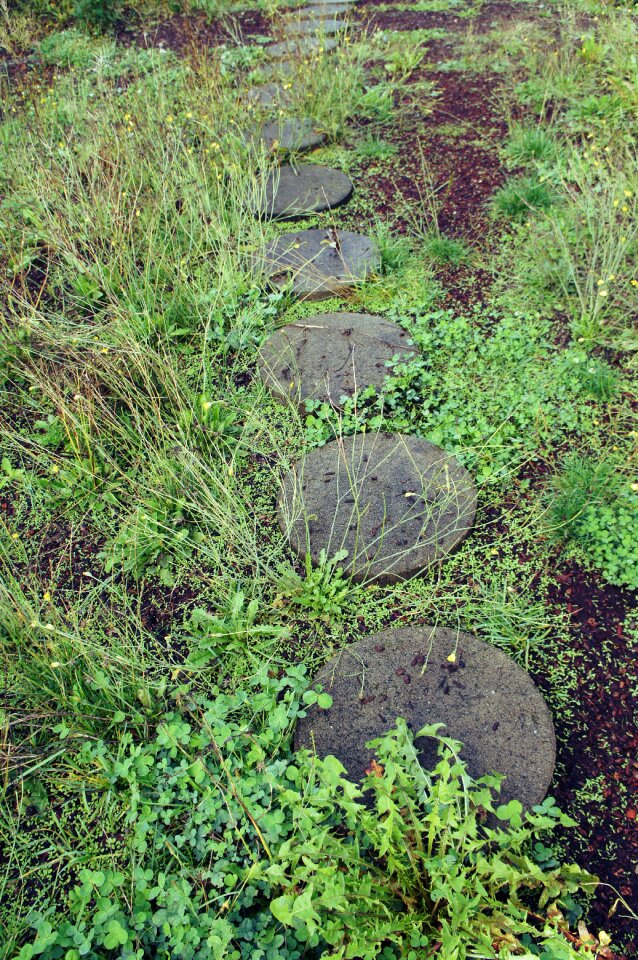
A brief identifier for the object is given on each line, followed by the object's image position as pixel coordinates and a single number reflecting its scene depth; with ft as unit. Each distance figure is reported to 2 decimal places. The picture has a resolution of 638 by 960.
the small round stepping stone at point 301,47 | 16.28
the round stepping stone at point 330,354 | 9.39
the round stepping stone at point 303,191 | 12.74
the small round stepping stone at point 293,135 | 14.52
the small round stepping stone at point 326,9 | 20.04
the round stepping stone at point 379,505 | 7.55
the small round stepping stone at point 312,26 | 18.38
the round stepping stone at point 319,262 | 11.03
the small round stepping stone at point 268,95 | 15.43
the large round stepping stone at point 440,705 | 5.88
